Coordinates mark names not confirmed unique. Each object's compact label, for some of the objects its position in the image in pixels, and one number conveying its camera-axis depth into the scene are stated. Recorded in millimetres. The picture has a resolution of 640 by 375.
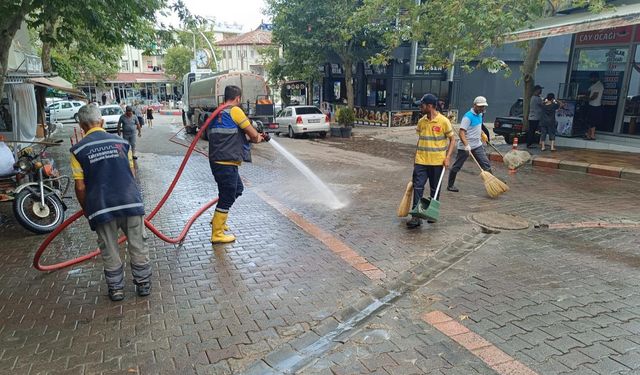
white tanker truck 19547
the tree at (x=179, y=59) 50875
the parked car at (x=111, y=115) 24617
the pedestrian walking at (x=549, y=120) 11891
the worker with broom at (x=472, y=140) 7770
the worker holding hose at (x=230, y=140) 5145
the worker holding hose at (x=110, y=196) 3895
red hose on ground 4445
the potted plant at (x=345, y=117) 21062
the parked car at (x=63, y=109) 31734
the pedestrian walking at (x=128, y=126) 12039
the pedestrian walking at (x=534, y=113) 12852
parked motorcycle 6082
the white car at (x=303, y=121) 19406
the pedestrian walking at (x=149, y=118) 27558
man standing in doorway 12852
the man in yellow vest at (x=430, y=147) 5992
